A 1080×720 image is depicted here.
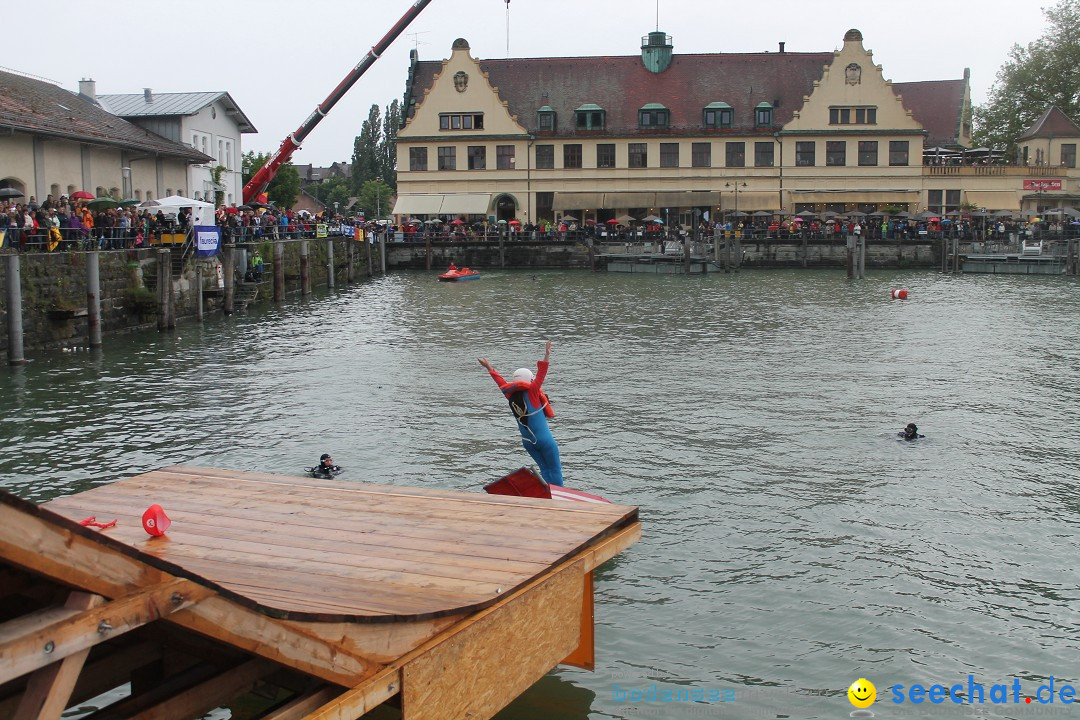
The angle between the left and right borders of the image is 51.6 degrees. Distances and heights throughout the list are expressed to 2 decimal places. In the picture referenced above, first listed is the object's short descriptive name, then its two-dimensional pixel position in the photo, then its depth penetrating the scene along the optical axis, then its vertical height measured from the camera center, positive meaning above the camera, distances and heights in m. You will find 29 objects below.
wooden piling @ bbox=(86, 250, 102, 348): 29.08 -1.06
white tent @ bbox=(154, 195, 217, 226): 40.25 +1.96
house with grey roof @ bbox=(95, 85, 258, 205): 57.22 +7.28
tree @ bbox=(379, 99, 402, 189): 142.75 +14.59
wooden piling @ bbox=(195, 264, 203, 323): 36.78 -1.35
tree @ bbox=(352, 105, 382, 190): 143.75 +13.81
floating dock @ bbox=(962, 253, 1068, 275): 60.31 -0.71
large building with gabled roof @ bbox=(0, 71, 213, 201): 39.34 +4.51
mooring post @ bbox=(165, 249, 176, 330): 34.12 -0.95
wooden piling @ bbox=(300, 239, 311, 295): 48.50 -0.60
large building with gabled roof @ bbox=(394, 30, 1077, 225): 75.75 +7.15
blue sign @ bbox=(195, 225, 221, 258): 37.28 +0.66
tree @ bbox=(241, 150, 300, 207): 92.38 +6.46
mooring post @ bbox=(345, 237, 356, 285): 59.25 -0.20
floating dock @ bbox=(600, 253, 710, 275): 61.94 -0.48
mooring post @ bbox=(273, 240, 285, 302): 45.03 -0.56
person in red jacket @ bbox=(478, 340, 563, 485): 13.80 -1.97
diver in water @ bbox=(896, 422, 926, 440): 18.97 -3.06
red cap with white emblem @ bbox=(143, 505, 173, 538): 8.56 -2.00
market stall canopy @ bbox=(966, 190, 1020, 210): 75.56 +3.52
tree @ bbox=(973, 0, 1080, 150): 87.06 +13.42
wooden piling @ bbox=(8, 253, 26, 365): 25.94 -1.22
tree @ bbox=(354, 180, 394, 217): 129.38 +7.20
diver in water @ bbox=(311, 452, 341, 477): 16.00 -3.00
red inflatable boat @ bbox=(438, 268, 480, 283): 57.65 -0.96
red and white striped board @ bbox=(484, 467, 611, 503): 12.48 -2.56
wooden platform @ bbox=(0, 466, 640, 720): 5.07 -2.17
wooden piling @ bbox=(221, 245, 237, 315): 39.45 -0.59
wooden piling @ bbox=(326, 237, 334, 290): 54.03 -0.27
